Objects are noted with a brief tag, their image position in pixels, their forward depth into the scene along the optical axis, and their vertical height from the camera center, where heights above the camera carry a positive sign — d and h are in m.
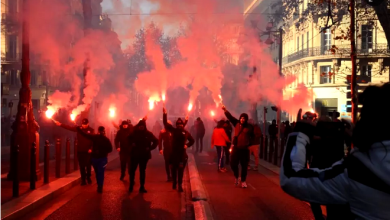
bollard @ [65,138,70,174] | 14.69 -1.36
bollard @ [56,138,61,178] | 13.49 -1.15
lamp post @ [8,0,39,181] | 12.12 -0.20
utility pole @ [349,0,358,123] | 15.02 +1.75
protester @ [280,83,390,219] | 2.14 -0.28
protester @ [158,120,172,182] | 13.77 -0.90
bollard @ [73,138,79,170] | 15.87 -1.45
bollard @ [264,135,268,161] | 21.46 -1.32
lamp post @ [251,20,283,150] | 23.33 +3.59
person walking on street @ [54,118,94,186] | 12.81 -0.87
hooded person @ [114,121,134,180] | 14.20 -0.85
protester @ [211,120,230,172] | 16.97 -0.92
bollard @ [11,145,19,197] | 9.85 -1.32
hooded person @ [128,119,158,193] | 11.64 -0.77
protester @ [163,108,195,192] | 12.18 -0.88
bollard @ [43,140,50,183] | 11.89 -1.17
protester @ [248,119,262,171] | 17.17 -1.02
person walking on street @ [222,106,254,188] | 12.08 -0.68
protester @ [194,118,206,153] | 25.53 -0.82
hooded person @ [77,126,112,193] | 11.77 -0.94
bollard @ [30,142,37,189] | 10.84 -1.11
